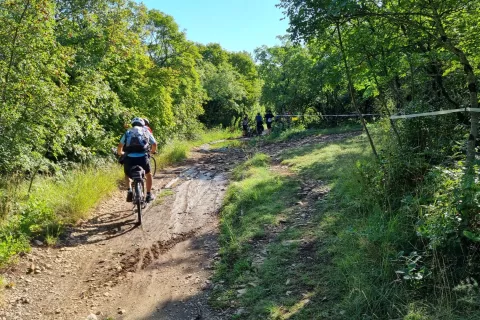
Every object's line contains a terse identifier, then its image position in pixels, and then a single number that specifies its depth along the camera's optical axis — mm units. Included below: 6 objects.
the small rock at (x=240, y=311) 3386
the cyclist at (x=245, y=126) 27000
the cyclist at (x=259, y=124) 22016
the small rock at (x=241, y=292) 3714
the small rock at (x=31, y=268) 4535
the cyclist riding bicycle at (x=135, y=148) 6238
